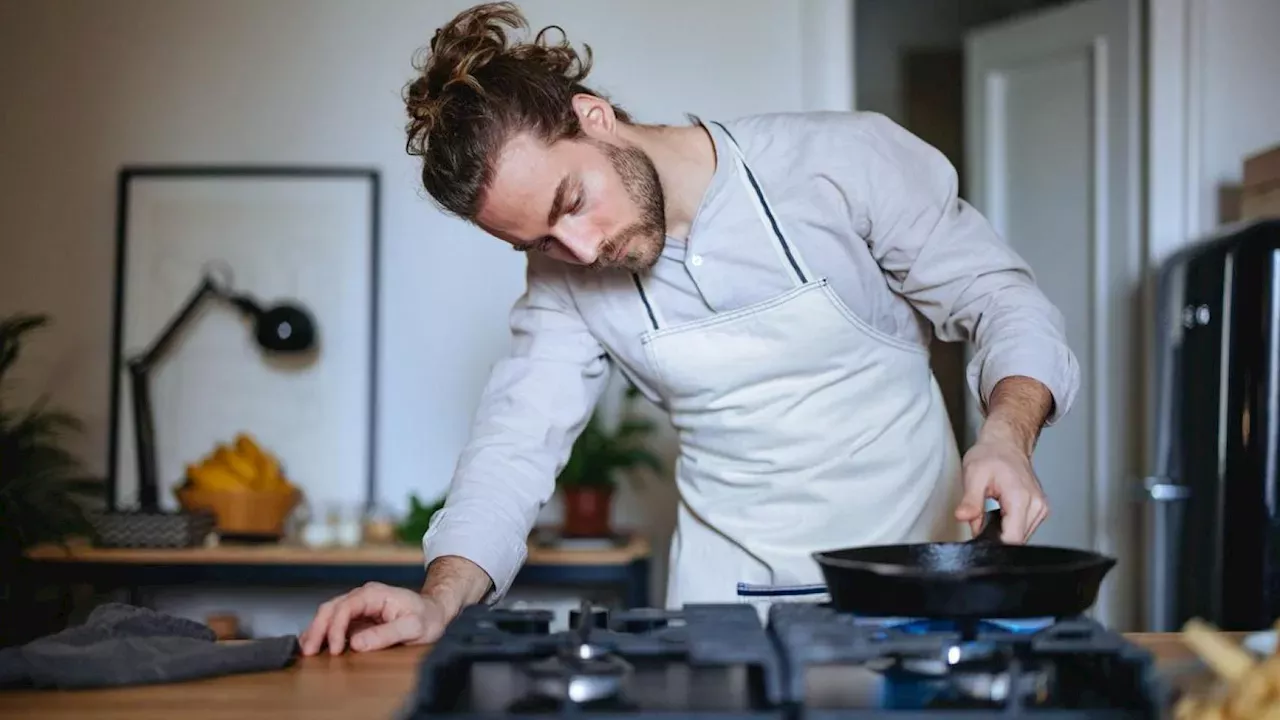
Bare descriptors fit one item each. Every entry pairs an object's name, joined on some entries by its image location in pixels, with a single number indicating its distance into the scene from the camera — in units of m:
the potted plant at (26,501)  2.78
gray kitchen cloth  1.08
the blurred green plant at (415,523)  3.00
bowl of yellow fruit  3.08
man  1.49
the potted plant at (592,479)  3.06
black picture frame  3.35
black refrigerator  2.59
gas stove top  0.86
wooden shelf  2.88
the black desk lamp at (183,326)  3.21
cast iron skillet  0.92
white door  3.36
